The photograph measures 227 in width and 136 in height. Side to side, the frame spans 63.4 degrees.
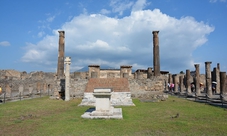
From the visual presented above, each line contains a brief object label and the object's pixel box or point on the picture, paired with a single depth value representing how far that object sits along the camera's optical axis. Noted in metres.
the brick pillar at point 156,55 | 21.27
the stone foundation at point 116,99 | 14.29
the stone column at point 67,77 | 17.30
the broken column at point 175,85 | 28.88
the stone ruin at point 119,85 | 14.95
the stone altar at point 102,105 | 8.73
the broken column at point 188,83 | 26.30
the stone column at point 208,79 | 22.00
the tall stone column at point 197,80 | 24.11
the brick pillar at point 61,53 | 20.97
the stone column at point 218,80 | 27.03
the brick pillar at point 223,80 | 18.95
